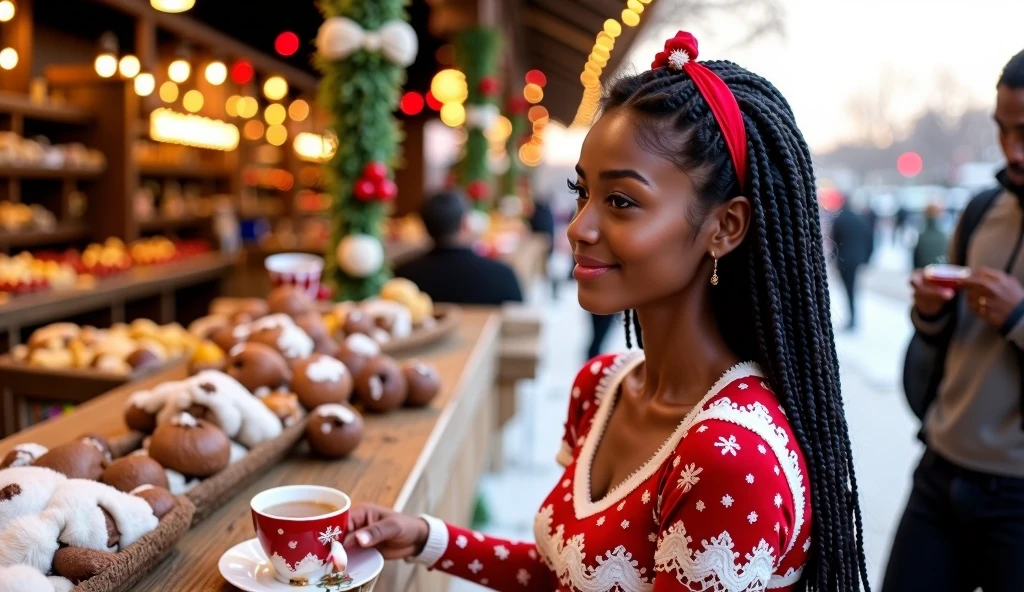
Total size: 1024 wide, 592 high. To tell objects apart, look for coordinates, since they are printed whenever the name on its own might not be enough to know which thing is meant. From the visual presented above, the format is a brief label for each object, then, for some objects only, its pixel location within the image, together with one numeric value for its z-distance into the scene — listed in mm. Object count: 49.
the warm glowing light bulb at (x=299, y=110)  12508
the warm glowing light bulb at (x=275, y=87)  10883
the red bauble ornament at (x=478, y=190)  7910
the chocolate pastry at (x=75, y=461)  1199
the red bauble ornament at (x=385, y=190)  3361
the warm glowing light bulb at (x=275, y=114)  11789
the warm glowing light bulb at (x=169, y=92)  8219
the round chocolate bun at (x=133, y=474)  1214
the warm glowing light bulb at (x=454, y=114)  8623
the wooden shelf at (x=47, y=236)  6027
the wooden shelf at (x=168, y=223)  8172
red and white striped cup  3311
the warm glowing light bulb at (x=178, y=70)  8078
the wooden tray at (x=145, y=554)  994
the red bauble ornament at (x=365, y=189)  3354
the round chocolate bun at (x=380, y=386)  1949
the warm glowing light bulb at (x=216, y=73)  8875
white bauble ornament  3326
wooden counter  1208
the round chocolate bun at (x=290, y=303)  2191
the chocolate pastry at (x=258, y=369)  1697
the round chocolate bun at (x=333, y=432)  1630
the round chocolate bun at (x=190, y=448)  1319
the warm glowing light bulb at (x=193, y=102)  8766
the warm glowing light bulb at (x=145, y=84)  7152
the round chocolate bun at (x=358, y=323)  2393
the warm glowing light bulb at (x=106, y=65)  6785
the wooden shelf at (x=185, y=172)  8184
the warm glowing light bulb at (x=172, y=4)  5516
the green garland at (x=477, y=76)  7551
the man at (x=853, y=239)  9906
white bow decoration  3133
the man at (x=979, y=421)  1918
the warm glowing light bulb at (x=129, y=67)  6926
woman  1083
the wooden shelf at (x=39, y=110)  5824
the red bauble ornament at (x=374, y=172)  3352
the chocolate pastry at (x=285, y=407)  1652
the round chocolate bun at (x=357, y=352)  1979
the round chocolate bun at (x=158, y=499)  1162
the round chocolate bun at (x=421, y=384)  2029
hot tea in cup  1084
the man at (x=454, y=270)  4453
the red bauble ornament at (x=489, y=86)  7578
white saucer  1100
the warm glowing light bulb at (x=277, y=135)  11914
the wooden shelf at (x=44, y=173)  5961
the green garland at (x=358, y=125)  3225
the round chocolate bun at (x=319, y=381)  1736
